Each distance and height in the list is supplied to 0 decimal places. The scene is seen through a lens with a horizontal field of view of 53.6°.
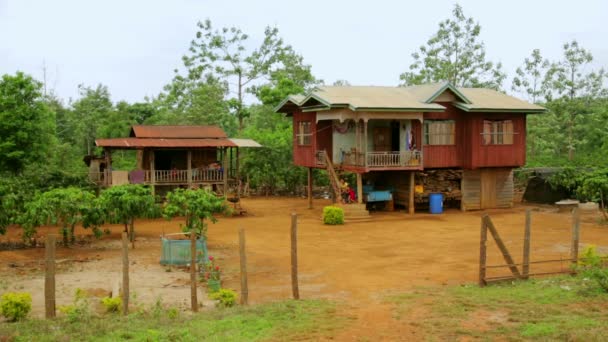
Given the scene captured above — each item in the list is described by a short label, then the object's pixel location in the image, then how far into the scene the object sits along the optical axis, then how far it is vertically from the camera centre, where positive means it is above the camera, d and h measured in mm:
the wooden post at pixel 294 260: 12703 -1882
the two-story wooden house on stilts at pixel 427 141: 28219 +1503
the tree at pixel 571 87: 41594 +5769
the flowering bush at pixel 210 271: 14766 -2519
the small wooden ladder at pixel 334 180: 27906 -393
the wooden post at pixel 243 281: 12297 -2227
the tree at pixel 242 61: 46344 +8702
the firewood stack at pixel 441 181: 29922 -503
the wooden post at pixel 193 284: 11805 -2183
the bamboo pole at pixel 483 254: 13461 -1869
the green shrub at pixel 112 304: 11731 -2554
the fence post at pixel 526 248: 13875 -1793
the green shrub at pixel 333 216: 25562 -1886
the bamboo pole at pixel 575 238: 14289 -1632
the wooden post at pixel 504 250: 13398 -1821
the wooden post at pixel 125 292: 11453 -2277
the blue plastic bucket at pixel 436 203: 29078 -1550
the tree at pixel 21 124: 26719 +2243
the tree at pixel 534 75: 43250 +6922
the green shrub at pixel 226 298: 12219 -2557
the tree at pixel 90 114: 43247 +4401
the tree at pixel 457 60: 44188 +8173
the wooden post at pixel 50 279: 11055 -1937
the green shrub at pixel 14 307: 11148 -2473
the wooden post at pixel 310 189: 31422 -904
